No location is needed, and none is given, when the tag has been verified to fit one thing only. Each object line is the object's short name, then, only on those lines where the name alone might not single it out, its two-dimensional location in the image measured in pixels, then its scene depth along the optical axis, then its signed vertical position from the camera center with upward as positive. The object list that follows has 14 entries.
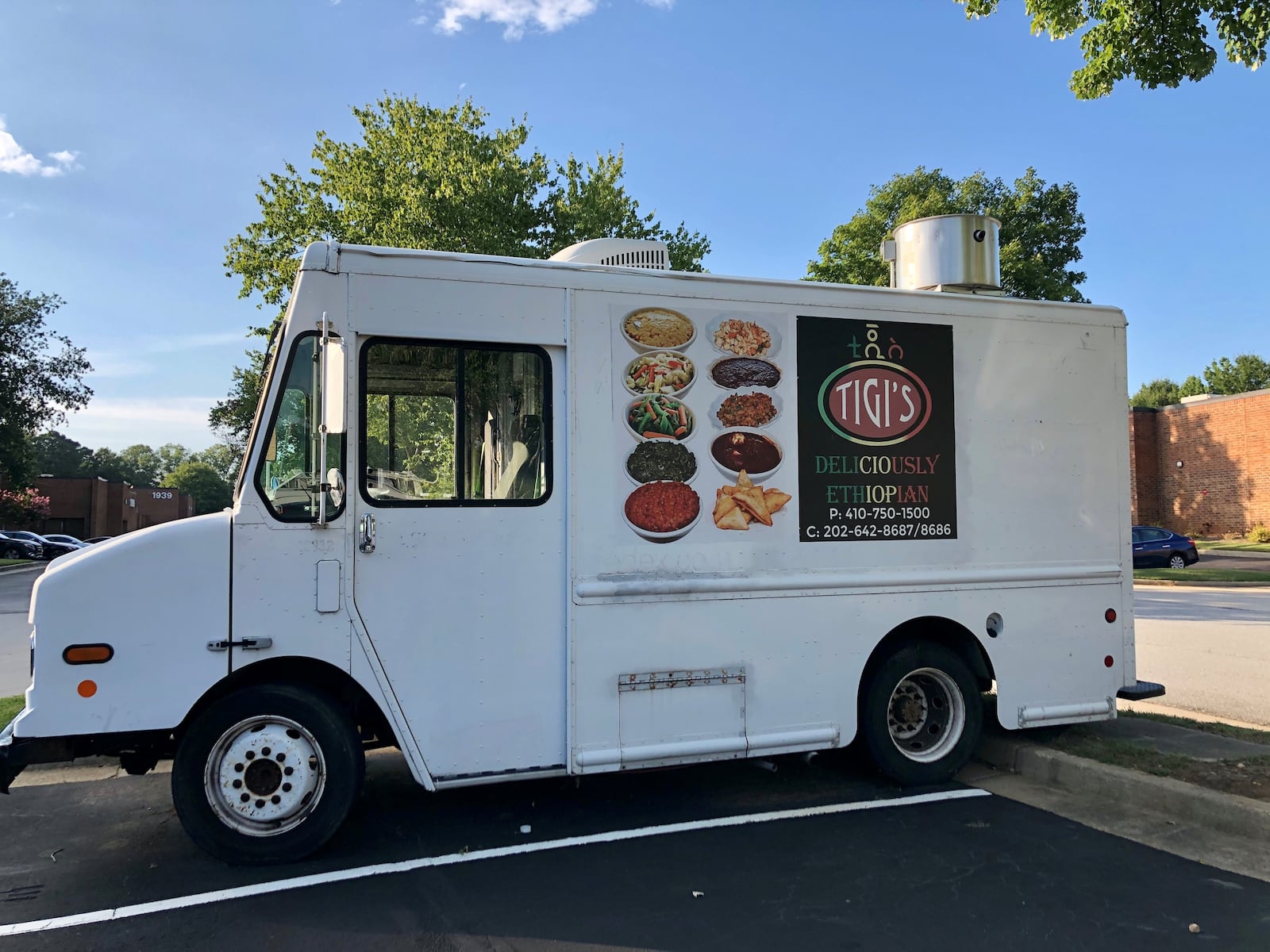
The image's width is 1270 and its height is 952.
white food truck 4.24 -0.18
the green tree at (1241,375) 62.00 +10.38
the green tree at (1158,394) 66.31 +9.86
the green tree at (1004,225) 26.94 +9.56
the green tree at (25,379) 40.72 +6.92
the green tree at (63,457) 105.88 +8.35
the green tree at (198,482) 111.69 +5.17
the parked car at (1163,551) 26.09 -1.11
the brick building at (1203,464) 34.00 +2.18
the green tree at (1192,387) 67.75 +10.38
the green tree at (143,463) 136.75 +9.68
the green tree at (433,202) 19.30 +7.60
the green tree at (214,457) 123.93 +10.25
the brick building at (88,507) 61.56 +0.99
